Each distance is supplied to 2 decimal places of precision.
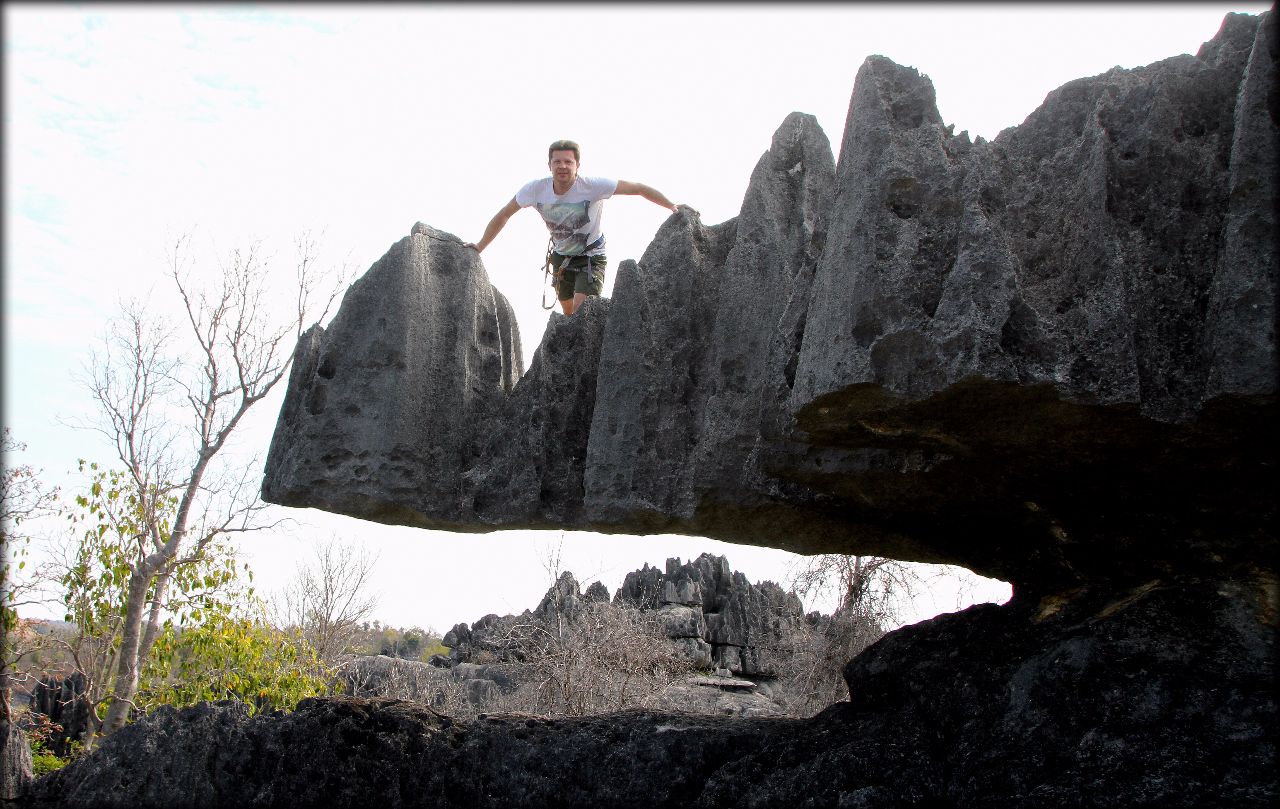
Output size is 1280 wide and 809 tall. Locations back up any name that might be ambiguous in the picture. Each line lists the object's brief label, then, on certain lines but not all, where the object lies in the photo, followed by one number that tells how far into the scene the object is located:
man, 6.85
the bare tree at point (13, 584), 16.12
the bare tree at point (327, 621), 30.57
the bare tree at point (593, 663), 20.47
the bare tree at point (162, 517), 17.94
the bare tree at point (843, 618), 23.50
